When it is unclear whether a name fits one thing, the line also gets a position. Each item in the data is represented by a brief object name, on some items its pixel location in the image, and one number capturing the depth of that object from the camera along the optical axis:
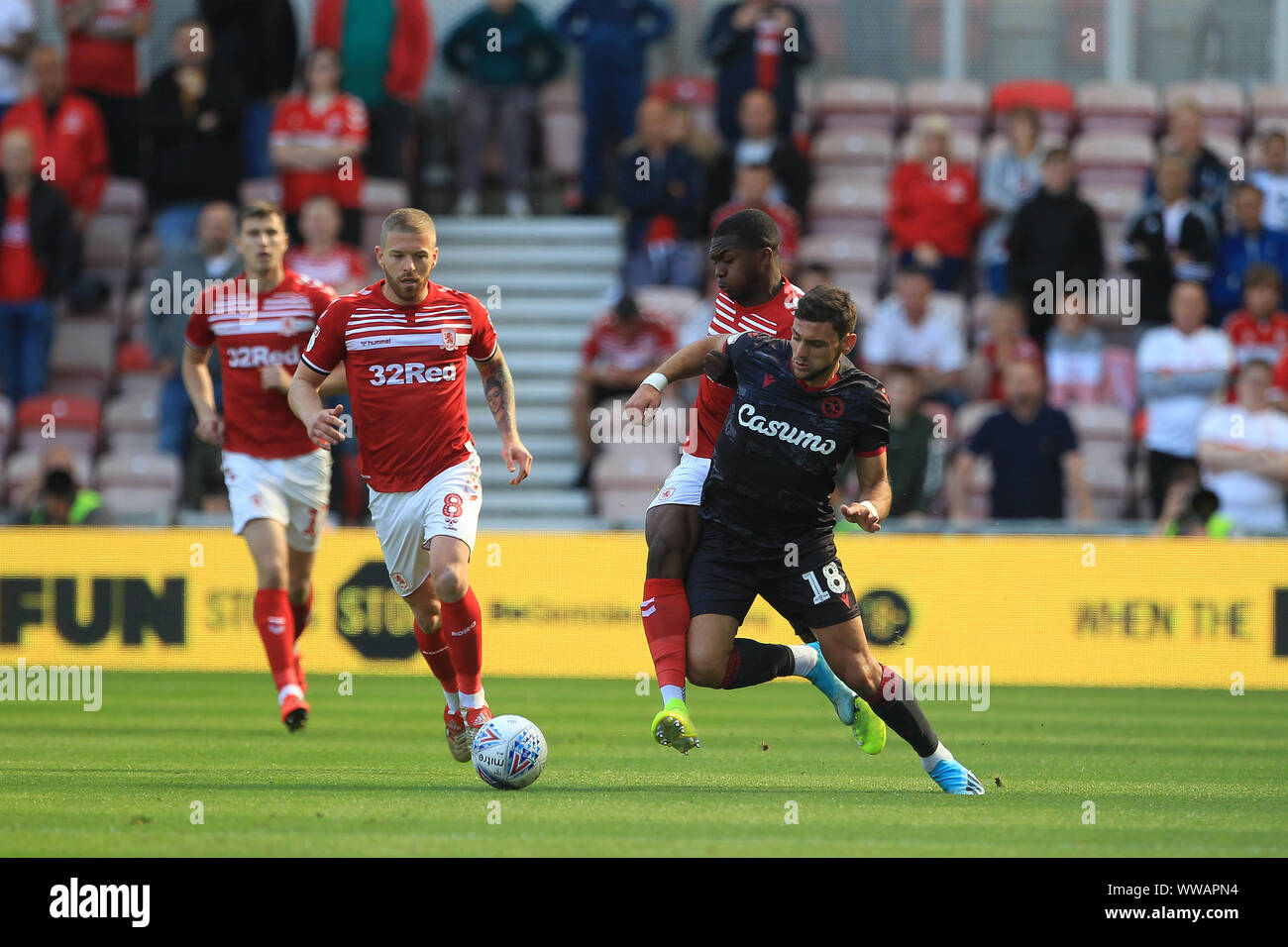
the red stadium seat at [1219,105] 19.30
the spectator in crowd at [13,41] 18.38
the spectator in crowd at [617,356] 16.33
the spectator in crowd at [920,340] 16.31
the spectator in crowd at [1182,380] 15.75
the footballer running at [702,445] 8.16
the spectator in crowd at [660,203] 17.27
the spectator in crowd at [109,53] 18.36
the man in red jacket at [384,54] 18.20
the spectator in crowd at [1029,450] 15.07
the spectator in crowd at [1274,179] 17.14
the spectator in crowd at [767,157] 17.50
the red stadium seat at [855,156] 19.03
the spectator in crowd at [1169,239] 16.64
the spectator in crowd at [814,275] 15.41
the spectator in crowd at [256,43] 18.11
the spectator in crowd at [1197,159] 17.16
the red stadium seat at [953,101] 19.38
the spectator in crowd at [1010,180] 17.50
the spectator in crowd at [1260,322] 16.06
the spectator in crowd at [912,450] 14.84
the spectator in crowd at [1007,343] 16.20
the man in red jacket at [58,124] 17.72
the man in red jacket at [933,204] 17.12
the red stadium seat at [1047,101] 19.50
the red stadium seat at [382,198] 18.27
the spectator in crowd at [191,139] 17.52
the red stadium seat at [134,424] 17.28
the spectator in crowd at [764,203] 16.67
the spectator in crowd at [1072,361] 16.42
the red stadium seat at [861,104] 19.52
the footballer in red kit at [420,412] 8.45
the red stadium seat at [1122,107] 19.23
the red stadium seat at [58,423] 17.11
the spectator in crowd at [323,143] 17.00
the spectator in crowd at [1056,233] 16.55
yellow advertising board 13.79
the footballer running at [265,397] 10.21
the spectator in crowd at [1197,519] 14.51
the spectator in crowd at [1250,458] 15.19
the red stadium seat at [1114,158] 18.91
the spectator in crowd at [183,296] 15.25
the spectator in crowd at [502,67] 18.48
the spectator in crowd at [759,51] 17.94
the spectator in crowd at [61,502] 14.89
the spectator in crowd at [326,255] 15.31
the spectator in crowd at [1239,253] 16.83
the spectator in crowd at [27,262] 17.05
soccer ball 7.77
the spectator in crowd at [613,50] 18.17
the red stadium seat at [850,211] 18.70
